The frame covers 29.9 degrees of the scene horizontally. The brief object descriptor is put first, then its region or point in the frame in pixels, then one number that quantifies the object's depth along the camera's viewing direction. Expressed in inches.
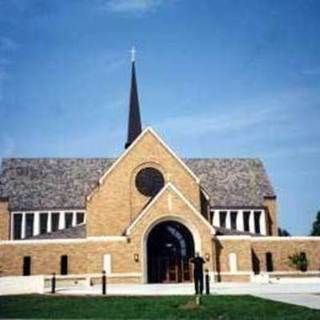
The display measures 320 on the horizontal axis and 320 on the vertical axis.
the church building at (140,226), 1819.6
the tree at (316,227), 3077.3
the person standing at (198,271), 1090.1
